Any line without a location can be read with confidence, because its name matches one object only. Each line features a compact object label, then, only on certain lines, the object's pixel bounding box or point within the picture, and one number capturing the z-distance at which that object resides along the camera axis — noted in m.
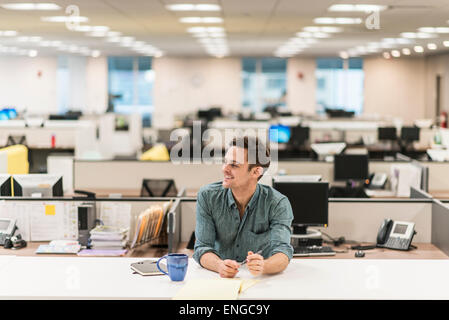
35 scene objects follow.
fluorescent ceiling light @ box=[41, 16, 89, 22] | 9.54
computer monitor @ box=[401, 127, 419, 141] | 12.06
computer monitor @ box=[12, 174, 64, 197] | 4.80
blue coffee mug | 2.42
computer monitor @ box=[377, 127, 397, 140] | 11.98
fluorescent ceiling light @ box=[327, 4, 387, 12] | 7.80
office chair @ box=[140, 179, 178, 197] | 6.33
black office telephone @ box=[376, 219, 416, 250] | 4.35
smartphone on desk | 2.52
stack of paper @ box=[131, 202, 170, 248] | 4.21
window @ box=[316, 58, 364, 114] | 22.53
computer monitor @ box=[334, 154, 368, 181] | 7.07
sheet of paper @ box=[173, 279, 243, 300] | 2.21
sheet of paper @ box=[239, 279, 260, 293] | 2.33
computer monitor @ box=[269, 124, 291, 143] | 11.65
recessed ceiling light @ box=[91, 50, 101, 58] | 18.70
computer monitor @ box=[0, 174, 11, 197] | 4.75
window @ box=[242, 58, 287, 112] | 22.66
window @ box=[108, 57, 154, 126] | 22.62
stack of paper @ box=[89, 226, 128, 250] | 4.28
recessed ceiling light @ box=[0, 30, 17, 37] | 12.01
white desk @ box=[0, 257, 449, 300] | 2.26
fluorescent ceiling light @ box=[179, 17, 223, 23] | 9.65
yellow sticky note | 4.48
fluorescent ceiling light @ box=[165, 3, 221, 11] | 8.02
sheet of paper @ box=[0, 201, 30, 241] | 4.50
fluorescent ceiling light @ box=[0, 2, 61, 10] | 8.08
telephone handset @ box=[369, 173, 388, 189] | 7.13
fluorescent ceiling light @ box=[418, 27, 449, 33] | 10.69
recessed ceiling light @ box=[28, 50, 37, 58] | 18.55
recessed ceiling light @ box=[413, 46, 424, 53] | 15.72
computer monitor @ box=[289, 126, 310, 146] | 11.74
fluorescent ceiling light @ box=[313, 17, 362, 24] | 9.40
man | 2.91
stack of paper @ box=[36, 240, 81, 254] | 4.18
